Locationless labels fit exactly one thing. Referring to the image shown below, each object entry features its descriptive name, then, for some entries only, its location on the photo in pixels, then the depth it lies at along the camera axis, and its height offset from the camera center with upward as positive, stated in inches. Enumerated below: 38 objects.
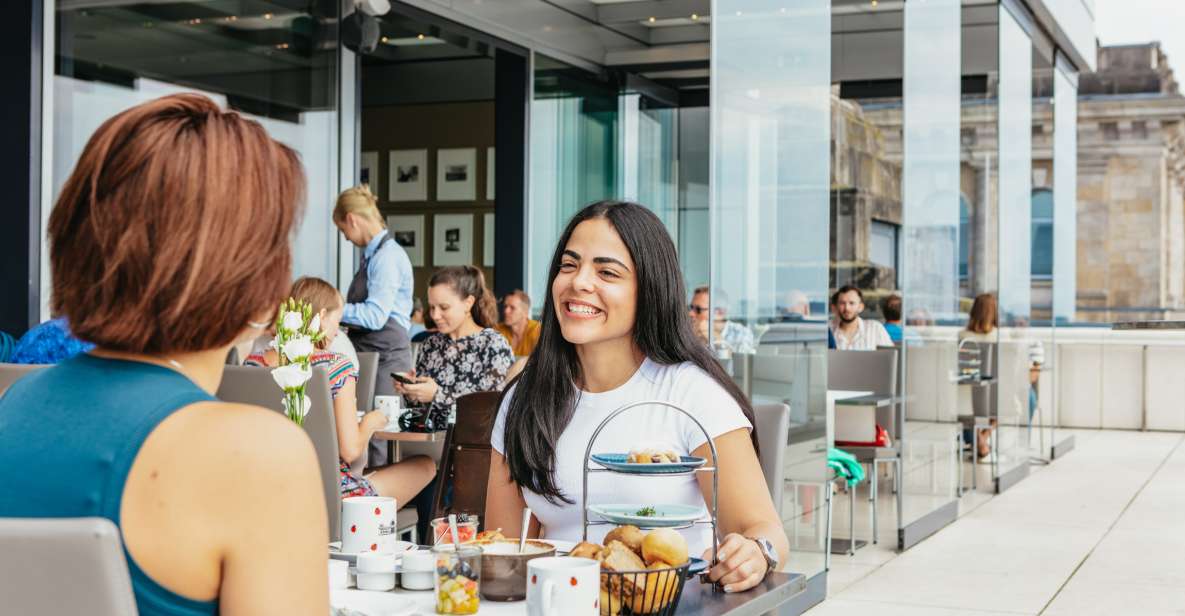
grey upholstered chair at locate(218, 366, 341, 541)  156.0 -12.0
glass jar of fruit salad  63.0 -13.4
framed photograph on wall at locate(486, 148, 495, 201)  474.0 +44.7
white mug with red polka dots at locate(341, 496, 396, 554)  81.1 -13.8
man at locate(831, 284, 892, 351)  358.9 -6.7
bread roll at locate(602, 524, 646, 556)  66.5 -11.8
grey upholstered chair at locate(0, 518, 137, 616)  39.8 -8.3
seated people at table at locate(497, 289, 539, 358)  321.1 -5.7
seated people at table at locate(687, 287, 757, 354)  199.9 -5.0
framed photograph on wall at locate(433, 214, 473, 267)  471.5 +21.5
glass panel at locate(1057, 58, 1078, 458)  447.7 +32.6
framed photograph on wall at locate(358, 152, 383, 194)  497.4 +48.6
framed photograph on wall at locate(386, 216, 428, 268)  483.5 +24.0
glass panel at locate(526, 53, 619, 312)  422.9 +49.5
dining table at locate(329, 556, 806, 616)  64.6 -15.2
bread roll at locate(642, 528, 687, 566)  64.1 -11.9
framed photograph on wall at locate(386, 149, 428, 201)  488.4 +45.7
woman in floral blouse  224.7 -8.1
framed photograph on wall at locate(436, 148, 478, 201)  477.7 +45.1
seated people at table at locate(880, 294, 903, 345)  340.2 -3.1
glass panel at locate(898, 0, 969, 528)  276.1 +11.9
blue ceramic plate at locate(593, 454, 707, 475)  74.9 -9.3
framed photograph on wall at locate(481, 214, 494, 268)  469.1 +22.4
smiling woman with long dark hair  88.6 -6.2
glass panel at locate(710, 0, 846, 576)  203.9 +14.5
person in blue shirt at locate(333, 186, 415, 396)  257.6 +2.3
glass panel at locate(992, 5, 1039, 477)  363.6 +16.3
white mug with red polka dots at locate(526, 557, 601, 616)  57.5 -12.5
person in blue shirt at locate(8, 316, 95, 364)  171.5 -6.4
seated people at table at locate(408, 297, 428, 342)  410.8 -6.4
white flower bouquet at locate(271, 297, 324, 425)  97.2 -4.7
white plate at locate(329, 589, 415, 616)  63.8 -15.1
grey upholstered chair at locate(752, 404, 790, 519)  113.7 -11.9
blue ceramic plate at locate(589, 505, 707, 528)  72.2 -11.9
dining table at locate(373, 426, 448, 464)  196.5 -20.1
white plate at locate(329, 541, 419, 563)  78.3 -15.2
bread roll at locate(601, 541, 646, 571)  64.0 -12.4
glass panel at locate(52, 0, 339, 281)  260.4 +50.6
